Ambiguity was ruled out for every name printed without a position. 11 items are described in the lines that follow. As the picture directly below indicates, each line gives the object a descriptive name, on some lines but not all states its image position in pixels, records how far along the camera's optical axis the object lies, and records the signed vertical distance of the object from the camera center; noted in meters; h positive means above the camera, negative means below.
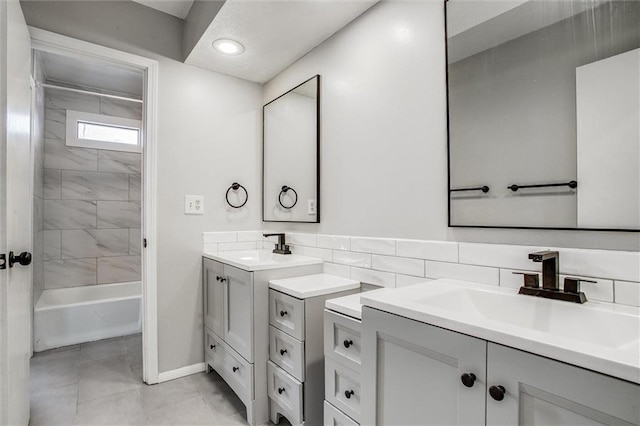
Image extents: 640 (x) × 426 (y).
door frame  2.09 -0.04
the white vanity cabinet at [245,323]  1.66 -0.61
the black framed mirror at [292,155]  2.04 +0.42
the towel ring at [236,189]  2.40 +0.20
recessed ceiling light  1.96 +1.06
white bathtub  2.63 -0.88
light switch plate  2.23 +0.08
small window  3.24 +0.89
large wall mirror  0.93 +0.34
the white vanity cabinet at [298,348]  1.48 -0.64
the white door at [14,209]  1.21 +0.03
